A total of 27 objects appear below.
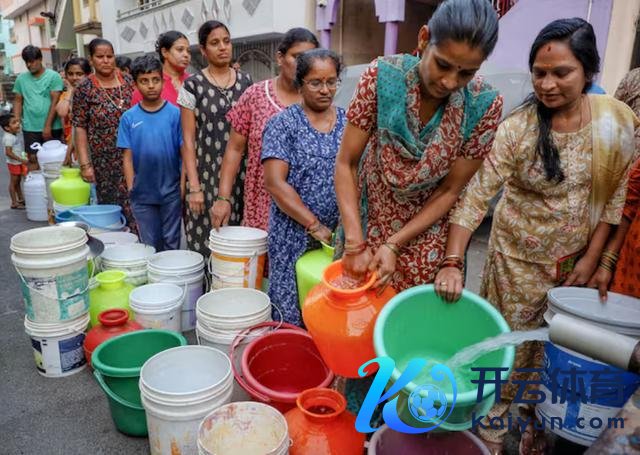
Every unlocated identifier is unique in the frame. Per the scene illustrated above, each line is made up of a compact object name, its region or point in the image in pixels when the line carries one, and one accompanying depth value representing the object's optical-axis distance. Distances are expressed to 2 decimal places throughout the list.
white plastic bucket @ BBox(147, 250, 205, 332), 3.14
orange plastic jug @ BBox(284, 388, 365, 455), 1.73
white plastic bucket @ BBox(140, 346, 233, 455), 1.85
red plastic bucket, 2.30
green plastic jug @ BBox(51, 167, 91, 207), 4.64
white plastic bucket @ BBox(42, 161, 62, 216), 5.43
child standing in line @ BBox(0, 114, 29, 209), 6.61
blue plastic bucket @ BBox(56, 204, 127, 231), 3.93
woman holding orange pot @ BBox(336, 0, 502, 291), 1.44
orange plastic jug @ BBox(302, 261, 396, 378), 1.57
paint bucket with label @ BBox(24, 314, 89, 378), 2.70
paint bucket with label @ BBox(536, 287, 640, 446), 1.69
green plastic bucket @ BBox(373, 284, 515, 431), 1.39
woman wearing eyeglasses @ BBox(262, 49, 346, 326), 2.35
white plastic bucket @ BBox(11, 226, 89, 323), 2.56
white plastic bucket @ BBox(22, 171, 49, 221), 6.14
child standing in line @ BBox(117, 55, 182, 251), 3.51
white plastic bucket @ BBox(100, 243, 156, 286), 3.28
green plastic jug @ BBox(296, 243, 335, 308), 2.17
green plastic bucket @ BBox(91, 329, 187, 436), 2.21
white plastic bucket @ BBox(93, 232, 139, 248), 3.72
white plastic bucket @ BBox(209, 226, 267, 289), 2.75
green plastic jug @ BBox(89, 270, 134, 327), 3.04
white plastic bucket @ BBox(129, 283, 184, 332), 2.85
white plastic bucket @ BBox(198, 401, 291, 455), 1.81
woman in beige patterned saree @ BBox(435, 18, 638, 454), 1.79
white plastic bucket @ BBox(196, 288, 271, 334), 2.37
